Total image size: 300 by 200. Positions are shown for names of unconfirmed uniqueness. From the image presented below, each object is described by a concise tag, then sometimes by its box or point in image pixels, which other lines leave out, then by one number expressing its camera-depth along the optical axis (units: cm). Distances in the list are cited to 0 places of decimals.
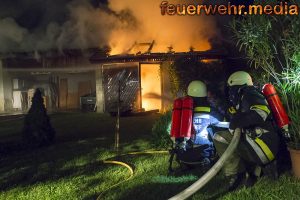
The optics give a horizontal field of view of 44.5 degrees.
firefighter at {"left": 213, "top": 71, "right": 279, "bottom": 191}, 498
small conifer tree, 945
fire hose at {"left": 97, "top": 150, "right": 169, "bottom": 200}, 576
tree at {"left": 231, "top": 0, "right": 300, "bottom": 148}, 563
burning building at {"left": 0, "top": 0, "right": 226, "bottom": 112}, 1788
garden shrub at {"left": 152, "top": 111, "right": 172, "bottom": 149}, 833
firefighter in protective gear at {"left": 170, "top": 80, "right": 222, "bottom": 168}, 604
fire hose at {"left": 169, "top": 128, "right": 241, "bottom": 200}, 455
